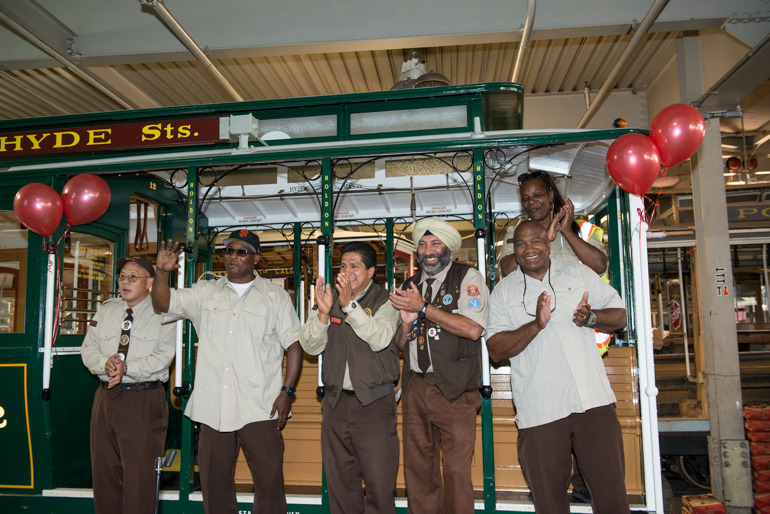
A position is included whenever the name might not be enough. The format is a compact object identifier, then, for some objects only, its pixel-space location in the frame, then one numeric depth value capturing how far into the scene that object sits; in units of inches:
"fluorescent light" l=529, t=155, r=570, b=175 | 177.3
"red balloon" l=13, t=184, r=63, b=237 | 161.5
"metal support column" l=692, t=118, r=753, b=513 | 275.0
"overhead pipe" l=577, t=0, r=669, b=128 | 226.1
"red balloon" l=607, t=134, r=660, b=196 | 134.6
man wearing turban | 123.1
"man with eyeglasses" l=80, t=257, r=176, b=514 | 144.6
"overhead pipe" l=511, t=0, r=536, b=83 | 214.5
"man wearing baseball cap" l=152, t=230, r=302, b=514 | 137.0
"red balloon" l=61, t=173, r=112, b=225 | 163.3
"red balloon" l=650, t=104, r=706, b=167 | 135.9
